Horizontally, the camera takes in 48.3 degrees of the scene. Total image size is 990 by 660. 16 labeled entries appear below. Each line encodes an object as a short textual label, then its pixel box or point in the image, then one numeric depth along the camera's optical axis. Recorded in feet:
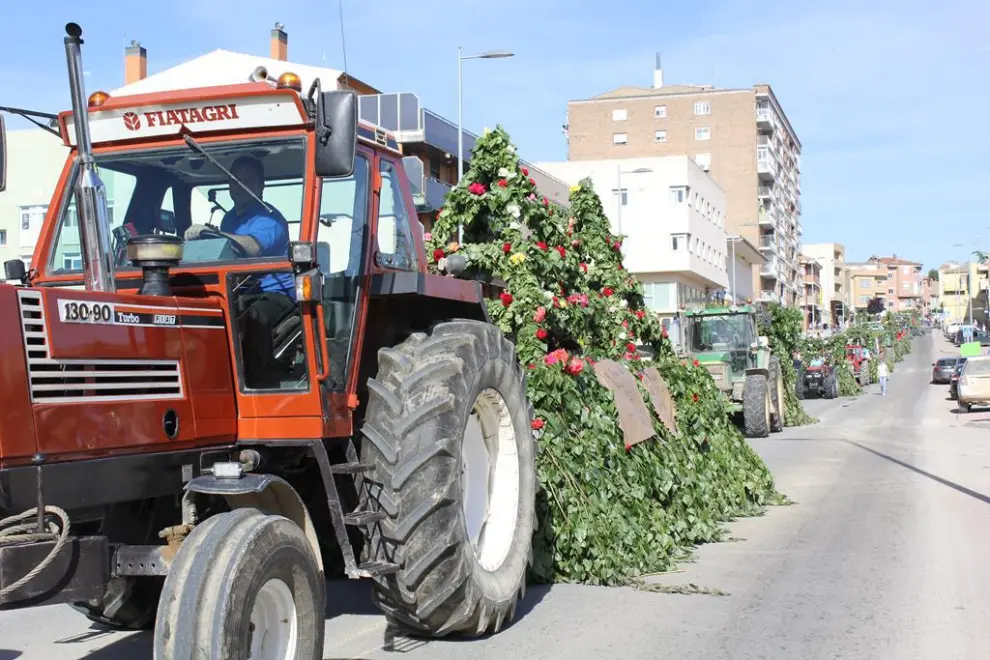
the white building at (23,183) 138.51
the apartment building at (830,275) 478.18
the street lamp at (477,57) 83.46
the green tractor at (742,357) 77.82
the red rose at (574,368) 28.37
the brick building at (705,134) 279.49
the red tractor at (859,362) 179.73
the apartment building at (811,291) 406.78
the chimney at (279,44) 150.51
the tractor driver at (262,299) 16.84
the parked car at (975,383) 102.73
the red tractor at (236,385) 13.51
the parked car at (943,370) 176.14
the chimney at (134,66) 143.54
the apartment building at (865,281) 605.31
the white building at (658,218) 203.00
